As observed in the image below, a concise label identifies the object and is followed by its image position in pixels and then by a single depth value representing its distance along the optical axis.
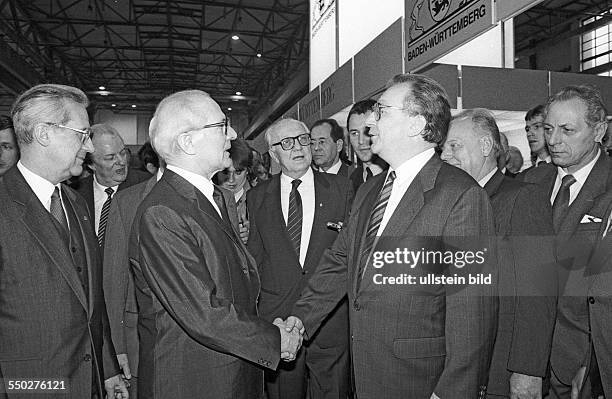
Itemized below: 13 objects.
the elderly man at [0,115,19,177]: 3.93
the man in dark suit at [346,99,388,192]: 3.96
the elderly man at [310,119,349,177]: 4.80
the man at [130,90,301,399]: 1.89
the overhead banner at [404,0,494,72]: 3.00
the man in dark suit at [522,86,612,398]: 2.40
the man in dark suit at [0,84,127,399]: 1.91
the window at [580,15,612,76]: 15.98
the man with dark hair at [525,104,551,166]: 4.35
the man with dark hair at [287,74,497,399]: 1.87
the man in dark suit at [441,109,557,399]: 2.30
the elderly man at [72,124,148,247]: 3.58
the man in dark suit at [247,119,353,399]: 3.06
